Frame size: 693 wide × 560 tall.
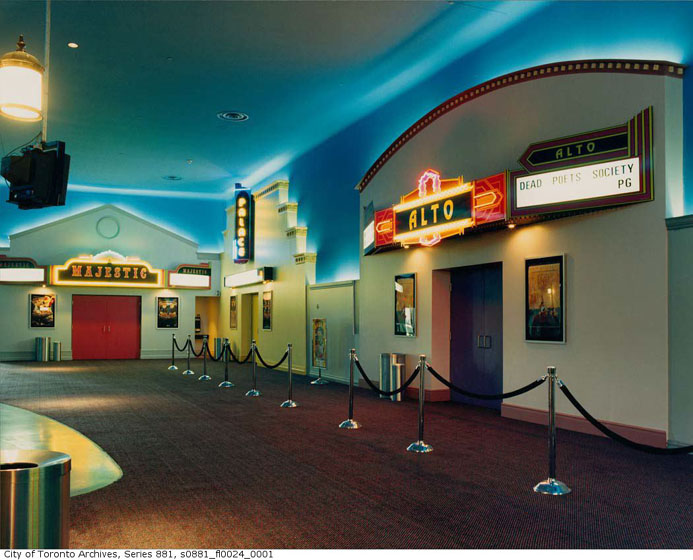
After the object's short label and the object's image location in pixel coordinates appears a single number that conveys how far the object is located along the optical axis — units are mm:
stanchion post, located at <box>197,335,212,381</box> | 15423
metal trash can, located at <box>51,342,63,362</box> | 21766
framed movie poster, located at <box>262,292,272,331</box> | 19562
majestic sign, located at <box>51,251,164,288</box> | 21672
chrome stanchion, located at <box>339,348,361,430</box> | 8952
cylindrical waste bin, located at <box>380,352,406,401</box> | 11812
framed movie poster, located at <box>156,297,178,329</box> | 23562
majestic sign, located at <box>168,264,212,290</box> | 23516
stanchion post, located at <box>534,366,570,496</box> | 5684
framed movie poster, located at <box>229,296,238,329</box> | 22802
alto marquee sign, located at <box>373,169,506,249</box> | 9578
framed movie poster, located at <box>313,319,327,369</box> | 15805
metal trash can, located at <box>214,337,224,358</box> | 22134
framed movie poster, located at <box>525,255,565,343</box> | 8875
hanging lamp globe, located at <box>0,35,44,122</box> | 6516
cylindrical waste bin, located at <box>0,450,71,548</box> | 3314
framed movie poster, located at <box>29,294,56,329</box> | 21750
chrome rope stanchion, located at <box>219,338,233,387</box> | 14297
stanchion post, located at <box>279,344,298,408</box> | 10914
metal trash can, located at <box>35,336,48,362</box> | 21438
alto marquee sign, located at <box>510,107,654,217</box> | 7715
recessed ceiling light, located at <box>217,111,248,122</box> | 14633
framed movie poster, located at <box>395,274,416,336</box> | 12203
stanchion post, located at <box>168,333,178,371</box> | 18844
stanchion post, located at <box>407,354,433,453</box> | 7423
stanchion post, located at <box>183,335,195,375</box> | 17188
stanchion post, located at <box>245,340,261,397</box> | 12547
